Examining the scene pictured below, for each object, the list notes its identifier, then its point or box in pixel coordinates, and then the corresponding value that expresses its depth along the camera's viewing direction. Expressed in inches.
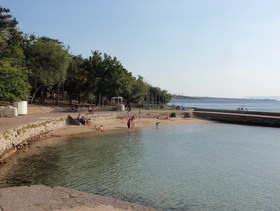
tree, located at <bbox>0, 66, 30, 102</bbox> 1434.5
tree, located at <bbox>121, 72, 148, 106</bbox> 2520.7
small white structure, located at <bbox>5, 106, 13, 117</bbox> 1397.6
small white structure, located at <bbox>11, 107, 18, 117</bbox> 1416.1
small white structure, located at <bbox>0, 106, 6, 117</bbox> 1391.5
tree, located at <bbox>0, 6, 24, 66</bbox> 1721.2
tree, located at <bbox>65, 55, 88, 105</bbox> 2469.2
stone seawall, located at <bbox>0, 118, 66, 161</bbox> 828.7
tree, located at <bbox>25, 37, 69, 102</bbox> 1925.4
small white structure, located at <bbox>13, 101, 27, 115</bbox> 1503.4
